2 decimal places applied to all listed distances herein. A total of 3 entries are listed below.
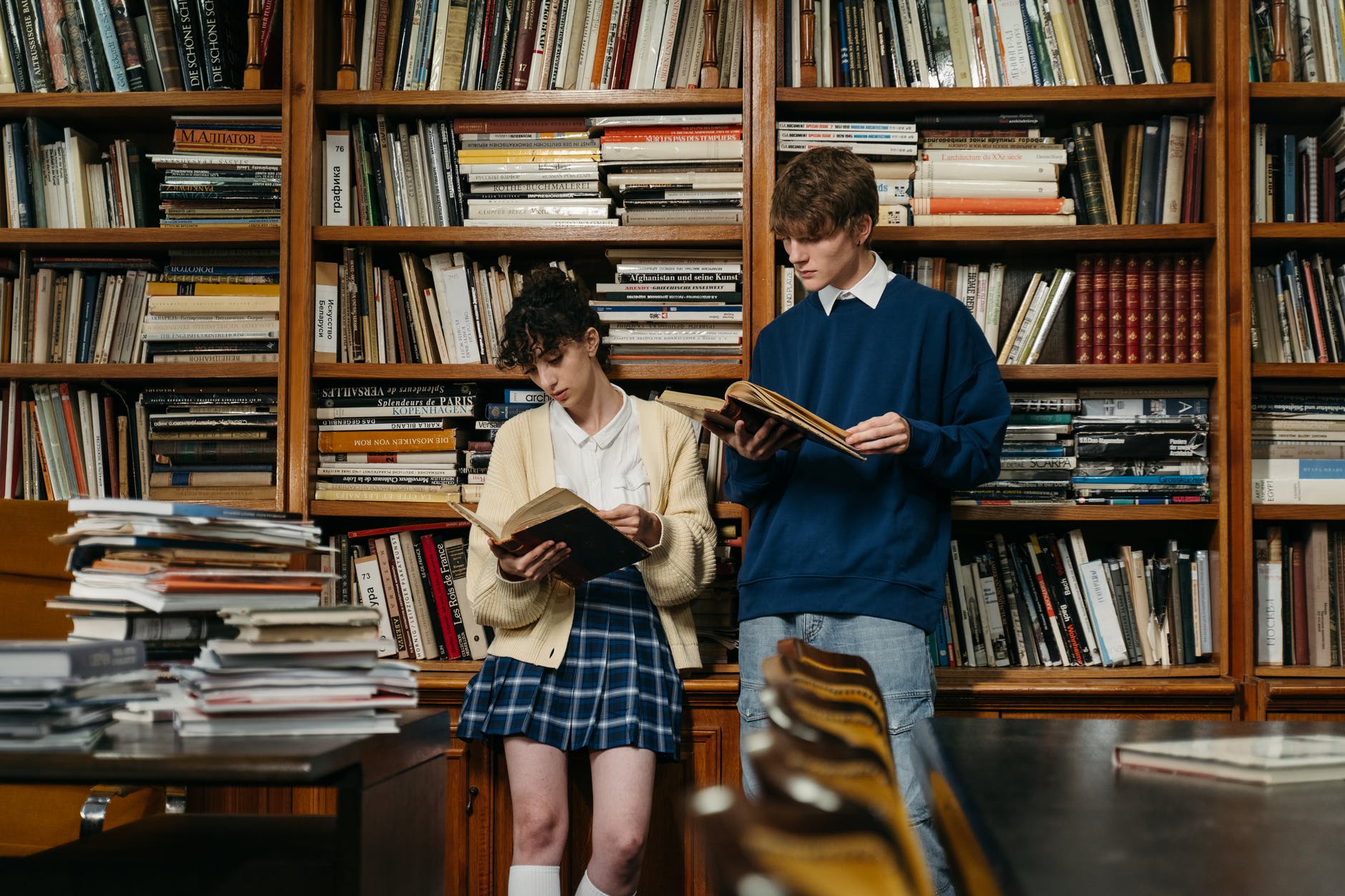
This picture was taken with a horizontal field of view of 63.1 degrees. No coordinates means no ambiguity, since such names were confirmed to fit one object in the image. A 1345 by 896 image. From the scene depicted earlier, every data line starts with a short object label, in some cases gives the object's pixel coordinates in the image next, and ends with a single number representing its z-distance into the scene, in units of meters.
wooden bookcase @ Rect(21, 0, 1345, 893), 2.32
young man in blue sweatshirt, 1.93
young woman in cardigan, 2.05
